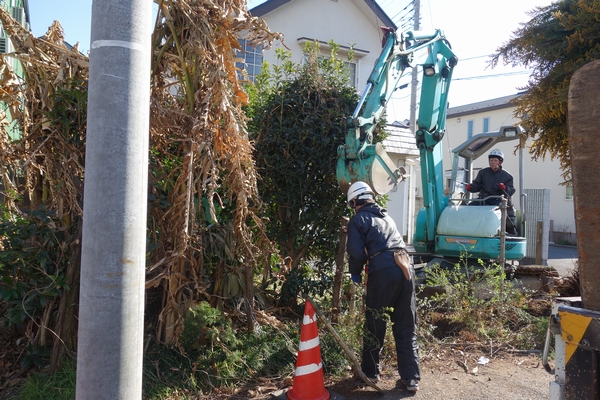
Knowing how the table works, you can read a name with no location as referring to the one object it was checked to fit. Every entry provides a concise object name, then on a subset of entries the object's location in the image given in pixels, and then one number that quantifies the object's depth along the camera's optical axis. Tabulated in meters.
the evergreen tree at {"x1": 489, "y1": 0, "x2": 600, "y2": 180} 7.53
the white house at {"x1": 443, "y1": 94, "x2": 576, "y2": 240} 28.09
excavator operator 8.26
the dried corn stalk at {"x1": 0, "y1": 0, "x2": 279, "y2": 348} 4.42
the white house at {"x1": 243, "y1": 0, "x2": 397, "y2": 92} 16.89
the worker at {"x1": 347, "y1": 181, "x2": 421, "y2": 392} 4.99
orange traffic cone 4.50
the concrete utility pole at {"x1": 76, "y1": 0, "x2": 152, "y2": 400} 2.43
